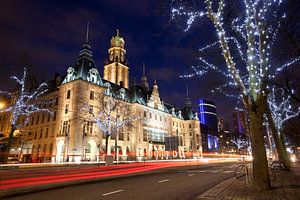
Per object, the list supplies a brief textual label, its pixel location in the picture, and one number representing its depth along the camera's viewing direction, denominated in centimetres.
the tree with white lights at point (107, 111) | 2993
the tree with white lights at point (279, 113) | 1573
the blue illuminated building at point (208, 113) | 12772
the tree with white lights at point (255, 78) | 754
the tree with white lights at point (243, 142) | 10068
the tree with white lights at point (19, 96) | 2292
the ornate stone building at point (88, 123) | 3425
